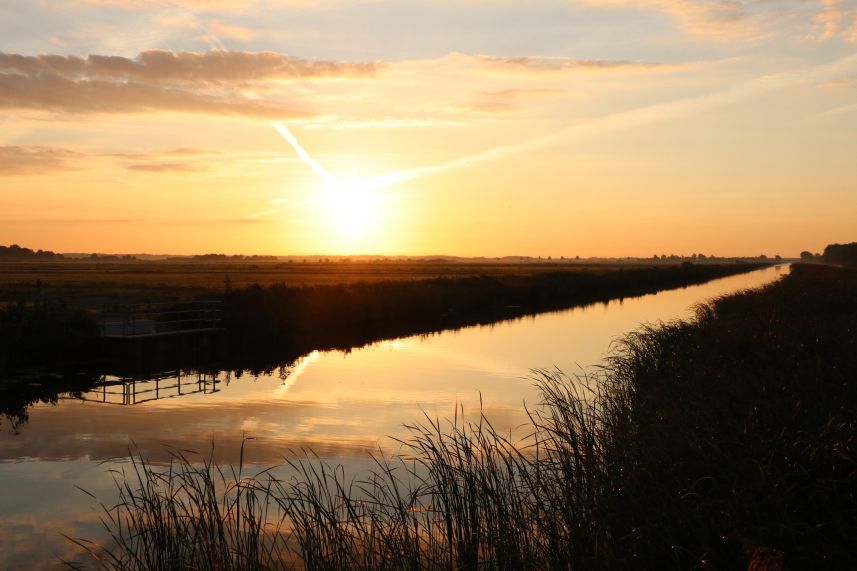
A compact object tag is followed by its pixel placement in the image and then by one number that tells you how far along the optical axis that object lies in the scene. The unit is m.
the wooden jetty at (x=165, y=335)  29.25
